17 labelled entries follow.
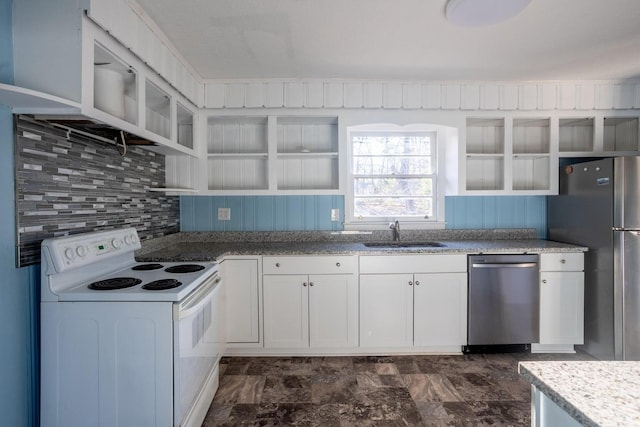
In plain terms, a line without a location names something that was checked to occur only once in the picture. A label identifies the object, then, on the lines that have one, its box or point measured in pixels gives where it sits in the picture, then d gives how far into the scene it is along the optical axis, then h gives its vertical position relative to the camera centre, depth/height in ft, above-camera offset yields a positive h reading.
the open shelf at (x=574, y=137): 10.54 +2.56
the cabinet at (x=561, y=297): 8.67 -2.37
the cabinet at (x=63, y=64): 4.54 +2.24
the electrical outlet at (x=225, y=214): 10.19 -0.11
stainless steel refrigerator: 7.81 -1.05
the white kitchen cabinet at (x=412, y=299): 8.57 -2.41
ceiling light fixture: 5.56 +3.75
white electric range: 4.77 -2.20
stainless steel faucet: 9.91 -0.56
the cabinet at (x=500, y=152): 10.40 +1.95
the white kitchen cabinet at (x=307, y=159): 10.35 +1.73
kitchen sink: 9.40 -1.03
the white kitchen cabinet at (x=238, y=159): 10.30 +1.73
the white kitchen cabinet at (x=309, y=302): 8.53 -2.50
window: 10.52 +1.22
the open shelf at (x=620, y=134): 10.08 +2.61
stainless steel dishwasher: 8.51 -2.39
